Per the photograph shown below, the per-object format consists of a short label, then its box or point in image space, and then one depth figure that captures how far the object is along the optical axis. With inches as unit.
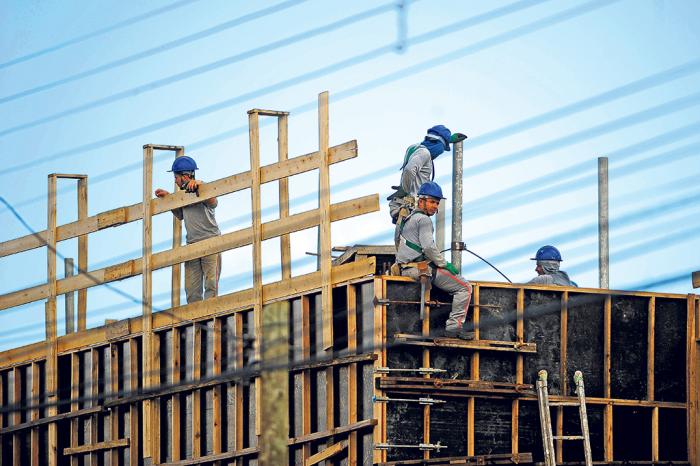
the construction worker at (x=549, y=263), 1146.0
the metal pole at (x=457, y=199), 1180.5
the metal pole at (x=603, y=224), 1409.9
